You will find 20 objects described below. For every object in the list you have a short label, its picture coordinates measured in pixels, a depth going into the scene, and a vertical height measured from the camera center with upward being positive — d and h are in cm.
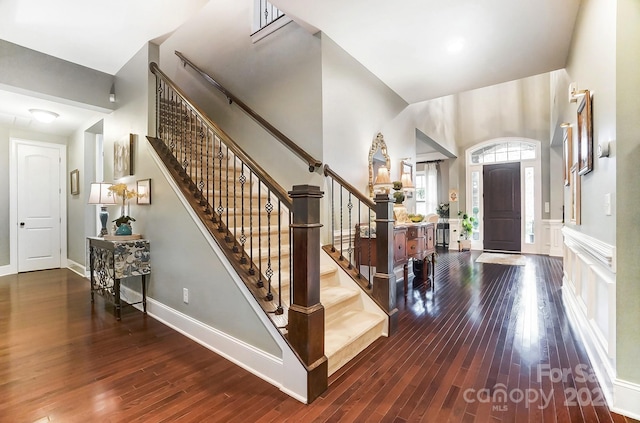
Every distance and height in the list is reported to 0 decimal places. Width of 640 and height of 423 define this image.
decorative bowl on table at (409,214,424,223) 424 -10
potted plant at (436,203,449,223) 870 -5
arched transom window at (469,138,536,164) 749 +153
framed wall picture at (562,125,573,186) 332 +66
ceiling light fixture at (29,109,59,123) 427 +143
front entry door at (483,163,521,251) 756 +8
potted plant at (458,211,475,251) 805 -54
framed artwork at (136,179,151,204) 328 +25
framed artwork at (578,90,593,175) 222 +58
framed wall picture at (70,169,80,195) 534 +58
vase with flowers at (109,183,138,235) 335 +18
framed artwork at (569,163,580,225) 281 +15
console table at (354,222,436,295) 327 -40
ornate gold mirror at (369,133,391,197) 398 +74
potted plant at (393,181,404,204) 372 +21
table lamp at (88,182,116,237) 349 +19
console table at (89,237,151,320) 306 -53
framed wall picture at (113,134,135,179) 354 +69
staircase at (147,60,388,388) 214 -45
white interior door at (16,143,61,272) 534 +12
